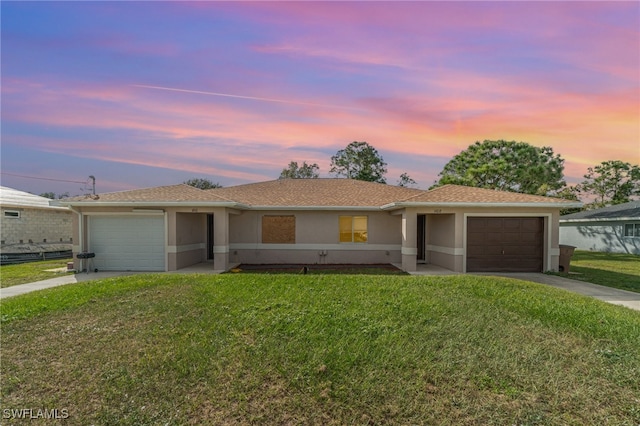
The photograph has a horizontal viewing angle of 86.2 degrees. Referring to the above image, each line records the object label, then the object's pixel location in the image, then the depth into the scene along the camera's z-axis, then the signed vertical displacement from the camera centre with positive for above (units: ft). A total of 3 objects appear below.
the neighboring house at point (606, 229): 79.66 -6.17
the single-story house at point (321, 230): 44.16 -3.59
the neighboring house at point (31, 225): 60.90 -4.16
